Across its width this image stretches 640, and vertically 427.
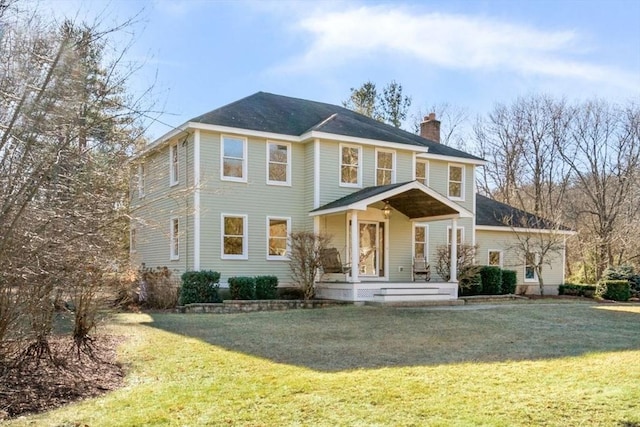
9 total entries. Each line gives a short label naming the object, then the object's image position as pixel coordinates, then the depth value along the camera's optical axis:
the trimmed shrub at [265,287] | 16.05
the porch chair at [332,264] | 15.97
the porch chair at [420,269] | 18.36
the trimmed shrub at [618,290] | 20.52
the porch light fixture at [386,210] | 17.87
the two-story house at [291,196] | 16.23
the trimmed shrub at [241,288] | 15.57
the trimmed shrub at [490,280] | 19.45
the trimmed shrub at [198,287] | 15.28
